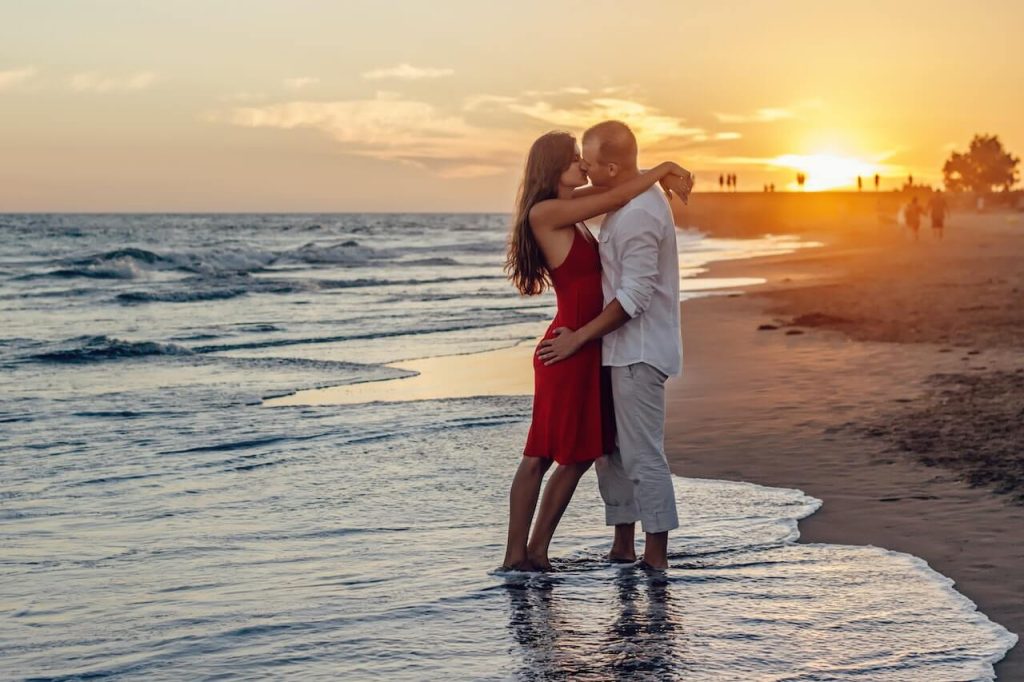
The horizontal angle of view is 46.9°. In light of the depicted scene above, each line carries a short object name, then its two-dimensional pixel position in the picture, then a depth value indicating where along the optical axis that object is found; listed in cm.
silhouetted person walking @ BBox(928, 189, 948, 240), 4169
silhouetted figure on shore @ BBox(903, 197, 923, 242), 4309
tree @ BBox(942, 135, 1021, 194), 12562
